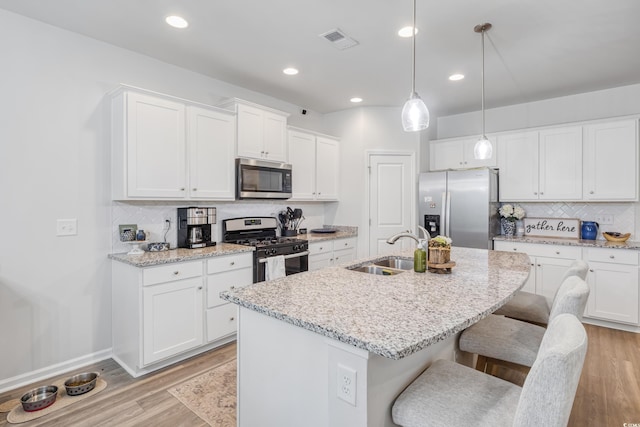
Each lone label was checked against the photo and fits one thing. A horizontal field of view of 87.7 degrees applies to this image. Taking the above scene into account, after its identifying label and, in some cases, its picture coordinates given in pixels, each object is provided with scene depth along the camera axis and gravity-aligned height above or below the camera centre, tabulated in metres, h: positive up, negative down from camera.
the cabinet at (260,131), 3.46 +0.86
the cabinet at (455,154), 4.48 +0.77
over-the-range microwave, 3.48 +0.33
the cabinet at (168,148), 2.69 +0.53
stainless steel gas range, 3.32 -0.37
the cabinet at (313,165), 4.25 +0.59
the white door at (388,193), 4.65 +0.22
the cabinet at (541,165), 3.86 +0.54
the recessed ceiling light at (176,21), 2.43 +1.40
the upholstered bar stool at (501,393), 0.83 -0.67
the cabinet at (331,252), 4.02 -0.55
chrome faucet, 2.13 -0.18
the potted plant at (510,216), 4.28 -0.09
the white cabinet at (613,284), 3.39 -0.79
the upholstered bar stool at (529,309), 2.18 -0.67
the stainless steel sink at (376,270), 2.29 -0.43
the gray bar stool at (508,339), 1.63 -0.68
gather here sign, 4.10 -0.24
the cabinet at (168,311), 2.54 -0.84
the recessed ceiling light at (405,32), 2.57 +1.40
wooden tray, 2.01 -0.36
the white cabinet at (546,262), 3.70 -0.61
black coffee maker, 3.19 -0.17
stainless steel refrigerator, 4.04 +0.05
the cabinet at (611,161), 3.56 +0.52
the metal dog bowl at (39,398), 2.10 -1.24
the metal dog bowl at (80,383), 2.29 -1.24
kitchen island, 1.12 -0.46
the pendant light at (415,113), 2.04 +0.59
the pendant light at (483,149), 2.76 +0.50
